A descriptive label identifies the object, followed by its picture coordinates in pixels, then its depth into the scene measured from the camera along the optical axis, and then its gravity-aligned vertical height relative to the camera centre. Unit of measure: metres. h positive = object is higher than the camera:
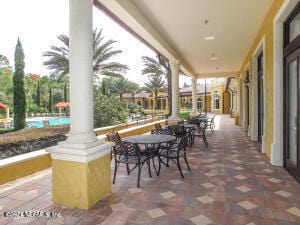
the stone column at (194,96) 16.31 +0.73
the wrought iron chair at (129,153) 3.97 -0.78
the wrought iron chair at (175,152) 4.30 -0.87
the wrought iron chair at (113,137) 4.55 -0.59
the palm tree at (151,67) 16.89 +2.94
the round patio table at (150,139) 4.25 -0.61
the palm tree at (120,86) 30.94 +2.86
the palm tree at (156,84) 29.00 +2.87
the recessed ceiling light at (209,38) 7.17 +2.11
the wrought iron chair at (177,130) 6.61 -0.68
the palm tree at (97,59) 13.32 +2.89
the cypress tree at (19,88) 13.31 +1.18
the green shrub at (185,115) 15.49 -0.58
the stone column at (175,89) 9.39 +0.71
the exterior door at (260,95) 7.33 +0.31
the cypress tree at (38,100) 30.27 +1.18
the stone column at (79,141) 3.04 -0.44
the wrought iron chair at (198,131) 7.30 -0.90
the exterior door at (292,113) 3.99 -0.16
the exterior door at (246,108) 10.58 -0.13
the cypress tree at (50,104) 31.33 +0.63
